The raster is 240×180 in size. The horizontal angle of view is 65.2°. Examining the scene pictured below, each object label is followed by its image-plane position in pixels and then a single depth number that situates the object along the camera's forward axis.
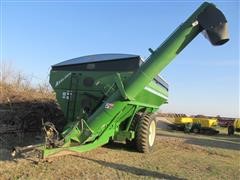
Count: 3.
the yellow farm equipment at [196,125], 11.79
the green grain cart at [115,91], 3.83
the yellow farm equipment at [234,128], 11.91
